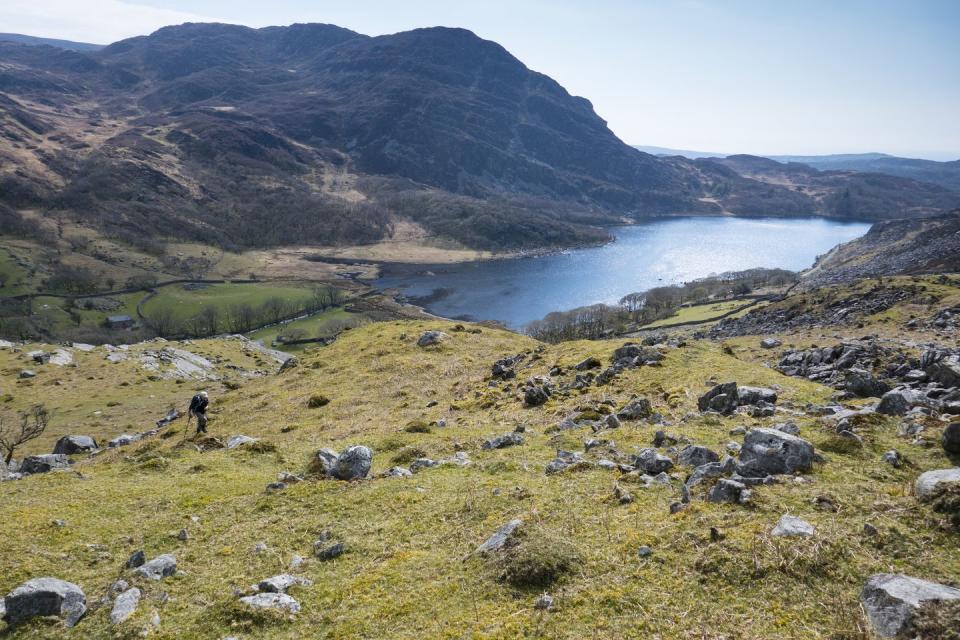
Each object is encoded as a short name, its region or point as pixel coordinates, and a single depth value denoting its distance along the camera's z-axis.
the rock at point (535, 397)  26.27
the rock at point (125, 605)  9.63
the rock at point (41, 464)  21.72
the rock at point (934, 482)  9.84
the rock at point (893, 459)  12.36
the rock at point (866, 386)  19.80
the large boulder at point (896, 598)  7.14
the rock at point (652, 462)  14.17
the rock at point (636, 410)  20.98
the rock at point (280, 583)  10.16
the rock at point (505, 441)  19.39
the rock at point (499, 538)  10.60
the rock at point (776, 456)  12.50
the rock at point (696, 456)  14.36
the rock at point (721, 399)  20.22
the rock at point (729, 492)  11.08
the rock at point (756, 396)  20.31
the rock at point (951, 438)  12.37
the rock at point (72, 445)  31.42
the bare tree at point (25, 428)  33.47
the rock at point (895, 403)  15.80
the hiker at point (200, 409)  28.51
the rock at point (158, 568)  10.81
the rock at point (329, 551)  11.48
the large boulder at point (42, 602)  9.53
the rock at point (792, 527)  9.53
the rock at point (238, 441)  22.91
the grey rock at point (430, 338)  44.59
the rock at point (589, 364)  30.61
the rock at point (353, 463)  16.44
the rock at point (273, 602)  9.54
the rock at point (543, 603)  8.78
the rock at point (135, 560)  11.30
